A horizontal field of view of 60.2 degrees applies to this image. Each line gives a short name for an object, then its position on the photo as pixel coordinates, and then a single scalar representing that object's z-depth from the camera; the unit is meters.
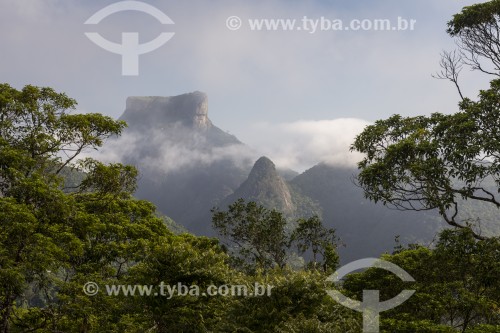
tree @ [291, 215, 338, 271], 41.91
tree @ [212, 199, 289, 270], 40.97
